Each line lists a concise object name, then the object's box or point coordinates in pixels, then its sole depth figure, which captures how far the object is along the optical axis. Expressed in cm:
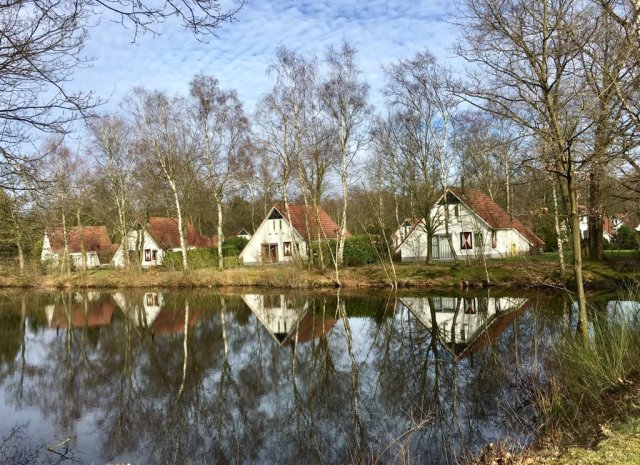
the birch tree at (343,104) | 2878
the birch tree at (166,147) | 3234
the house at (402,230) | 3522
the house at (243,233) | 6234
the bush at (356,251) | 3256
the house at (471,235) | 3369
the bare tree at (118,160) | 3503
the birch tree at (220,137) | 3203
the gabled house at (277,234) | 3962
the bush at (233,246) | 4044
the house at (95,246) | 4994
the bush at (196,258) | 3638
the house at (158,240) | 4603
